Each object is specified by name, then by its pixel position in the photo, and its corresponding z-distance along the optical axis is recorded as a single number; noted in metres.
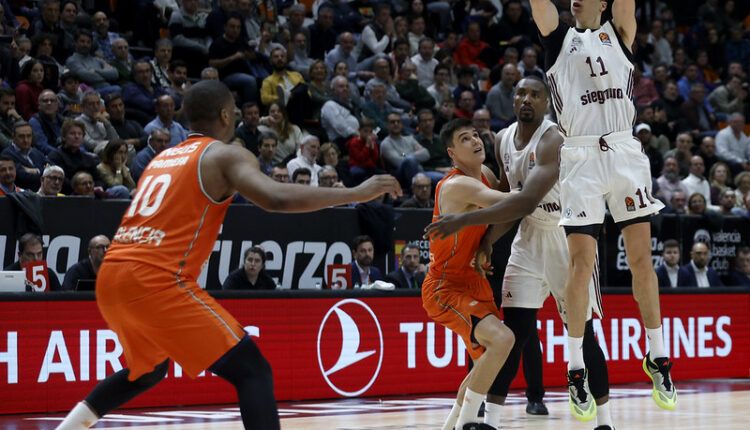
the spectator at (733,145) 19.16
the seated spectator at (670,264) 14.79
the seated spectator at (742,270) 15.77
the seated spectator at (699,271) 15.07
